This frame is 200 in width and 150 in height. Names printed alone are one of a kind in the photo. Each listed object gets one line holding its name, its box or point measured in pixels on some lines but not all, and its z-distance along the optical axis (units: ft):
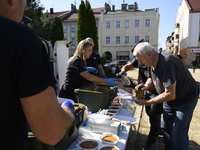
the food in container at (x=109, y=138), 4.89
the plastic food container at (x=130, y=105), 8.02
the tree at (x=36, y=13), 50.08
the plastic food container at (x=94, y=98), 6.98
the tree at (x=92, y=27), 42.64
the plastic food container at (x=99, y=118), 5.66
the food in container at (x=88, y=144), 4.62
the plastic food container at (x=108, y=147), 4.69
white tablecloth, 4.87
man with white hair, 6.01
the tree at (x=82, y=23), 41.04
